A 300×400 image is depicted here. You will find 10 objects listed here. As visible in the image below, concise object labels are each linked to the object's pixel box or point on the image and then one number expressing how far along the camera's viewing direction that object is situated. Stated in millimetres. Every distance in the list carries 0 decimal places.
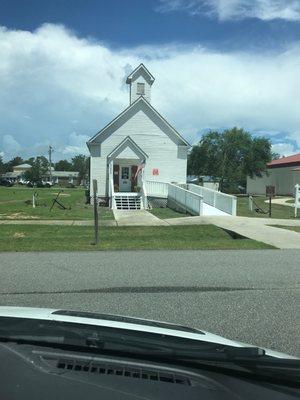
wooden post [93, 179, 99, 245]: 15052
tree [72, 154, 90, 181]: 151350
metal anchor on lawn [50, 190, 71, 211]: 31072
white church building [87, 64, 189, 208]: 35625
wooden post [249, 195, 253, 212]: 31038
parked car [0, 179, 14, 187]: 111269
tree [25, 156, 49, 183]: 125438
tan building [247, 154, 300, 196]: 58219
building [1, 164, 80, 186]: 156375
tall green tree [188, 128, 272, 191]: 58844
